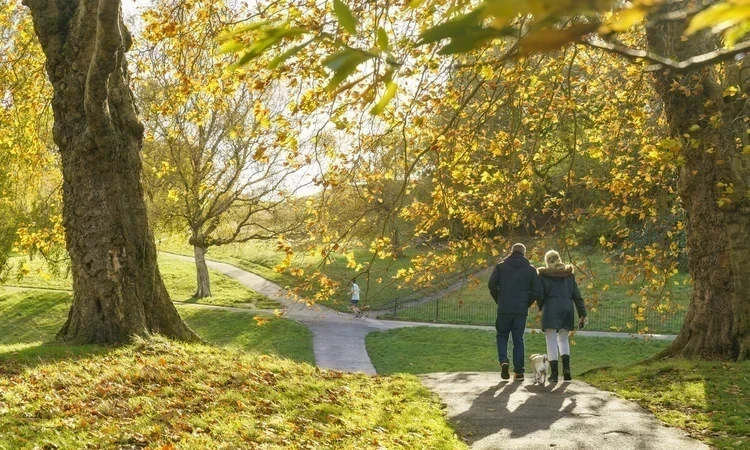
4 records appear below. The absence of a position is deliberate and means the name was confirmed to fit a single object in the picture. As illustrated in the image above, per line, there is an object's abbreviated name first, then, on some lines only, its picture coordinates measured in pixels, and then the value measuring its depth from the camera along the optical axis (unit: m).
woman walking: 10.38
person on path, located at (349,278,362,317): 29.73
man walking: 10.36
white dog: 9.86
